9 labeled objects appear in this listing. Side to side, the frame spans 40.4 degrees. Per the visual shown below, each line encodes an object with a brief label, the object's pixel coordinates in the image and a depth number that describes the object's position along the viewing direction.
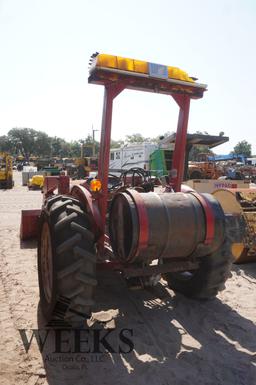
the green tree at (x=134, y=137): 91.69
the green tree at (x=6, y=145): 80.31
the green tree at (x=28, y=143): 79.38
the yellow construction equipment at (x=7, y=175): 19.83
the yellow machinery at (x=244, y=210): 5.21
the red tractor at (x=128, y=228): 2.91
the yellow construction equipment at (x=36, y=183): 19.38
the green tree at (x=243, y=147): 85.12
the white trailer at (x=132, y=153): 20.26
